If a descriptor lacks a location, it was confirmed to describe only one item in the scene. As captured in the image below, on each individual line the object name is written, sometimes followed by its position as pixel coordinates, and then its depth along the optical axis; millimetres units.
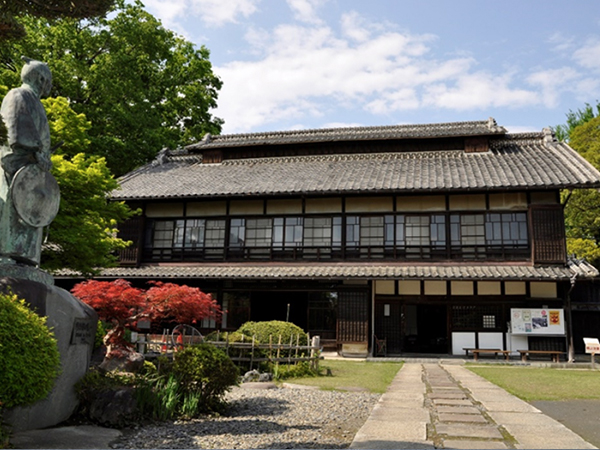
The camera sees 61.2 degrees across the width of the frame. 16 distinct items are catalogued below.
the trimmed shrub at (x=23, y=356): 4746
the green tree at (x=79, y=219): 12505
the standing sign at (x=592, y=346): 15234
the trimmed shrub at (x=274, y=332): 13711
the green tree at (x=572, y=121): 33541
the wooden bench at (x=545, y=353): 16391
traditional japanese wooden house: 17828
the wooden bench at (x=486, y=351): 16922
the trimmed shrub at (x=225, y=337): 12964
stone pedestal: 5629
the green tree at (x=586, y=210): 24578
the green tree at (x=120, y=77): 26047
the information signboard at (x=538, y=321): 17156
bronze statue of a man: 5973
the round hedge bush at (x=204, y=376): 7246
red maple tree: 9258
